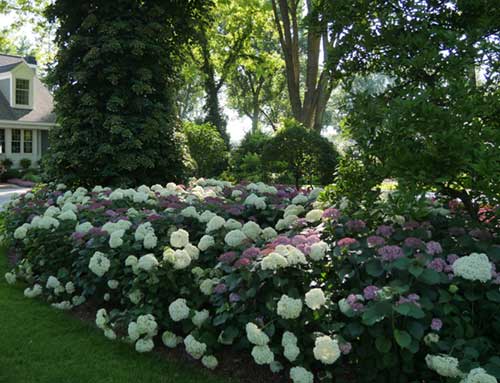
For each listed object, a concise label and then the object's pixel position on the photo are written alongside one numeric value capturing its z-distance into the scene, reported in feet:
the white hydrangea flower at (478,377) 7.56
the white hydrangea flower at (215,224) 13.00
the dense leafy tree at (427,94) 9.79
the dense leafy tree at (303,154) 28.73
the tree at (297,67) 41.91
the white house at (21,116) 77.77
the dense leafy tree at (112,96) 25.50
